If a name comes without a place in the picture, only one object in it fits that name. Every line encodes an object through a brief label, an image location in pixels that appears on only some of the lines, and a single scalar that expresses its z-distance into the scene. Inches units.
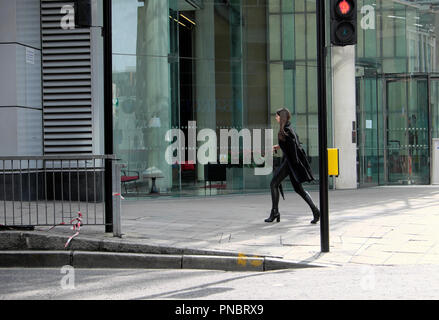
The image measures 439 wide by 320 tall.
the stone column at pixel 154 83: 1177.4
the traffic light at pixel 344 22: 565.3
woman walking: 744.3
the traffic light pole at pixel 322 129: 562.3
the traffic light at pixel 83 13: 649.6
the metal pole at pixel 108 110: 647.1
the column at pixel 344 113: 1381.6
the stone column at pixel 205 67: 1228.5
